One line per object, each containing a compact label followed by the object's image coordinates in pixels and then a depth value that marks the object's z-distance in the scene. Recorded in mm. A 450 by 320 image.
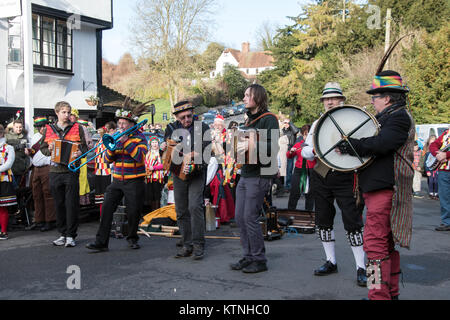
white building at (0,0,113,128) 16203
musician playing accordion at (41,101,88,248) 6852
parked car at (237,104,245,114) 39531
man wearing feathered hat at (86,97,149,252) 6551
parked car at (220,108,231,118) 37172
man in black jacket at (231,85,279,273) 5375
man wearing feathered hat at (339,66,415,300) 3914
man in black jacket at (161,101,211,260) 6188
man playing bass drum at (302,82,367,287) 5051
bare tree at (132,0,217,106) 32438
